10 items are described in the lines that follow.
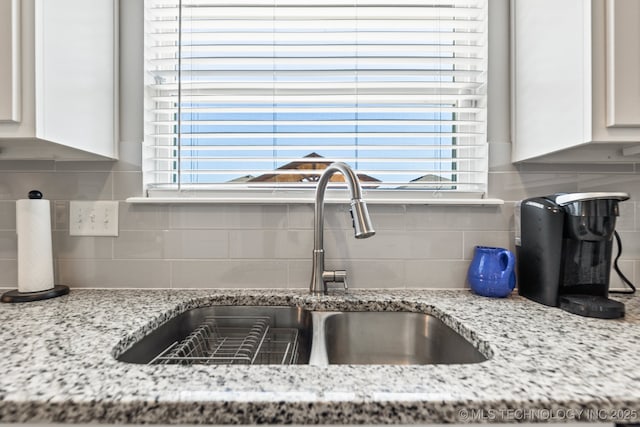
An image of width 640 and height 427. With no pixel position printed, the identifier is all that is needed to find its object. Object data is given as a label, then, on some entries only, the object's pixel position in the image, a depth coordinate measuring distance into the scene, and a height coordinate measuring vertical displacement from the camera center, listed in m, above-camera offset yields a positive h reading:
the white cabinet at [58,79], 0.80 +0.35
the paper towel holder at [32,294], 0.98 -0.24
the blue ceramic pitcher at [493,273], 1.04 -0.18
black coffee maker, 0.87 -0.10
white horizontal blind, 1.21 +0.44
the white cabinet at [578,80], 0.79 +0.34
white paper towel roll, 1.00 -0.09
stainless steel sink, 0.93 -0.35
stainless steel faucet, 0.94 -0.07
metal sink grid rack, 0.89 -0.36
